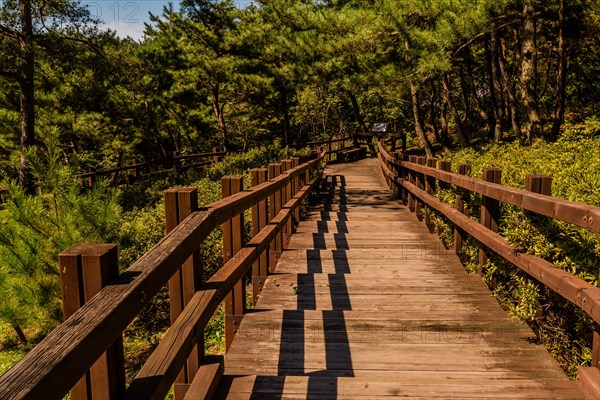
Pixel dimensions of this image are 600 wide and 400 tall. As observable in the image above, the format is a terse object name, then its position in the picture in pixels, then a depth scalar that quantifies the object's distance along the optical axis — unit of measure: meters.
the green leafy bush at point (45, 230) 5.76
